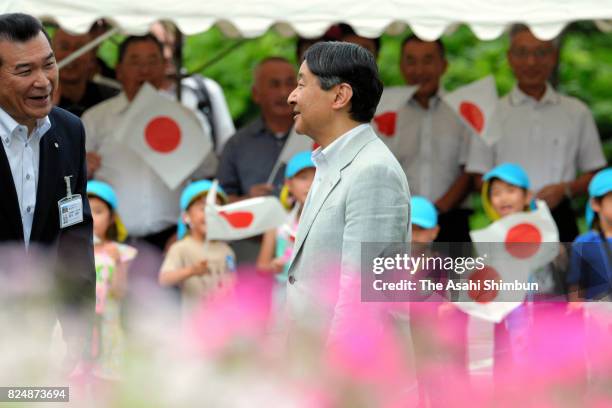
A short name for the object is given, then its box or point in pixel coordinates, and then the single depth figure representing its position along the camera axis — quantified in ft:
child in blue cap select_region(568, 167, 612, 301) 28.12
